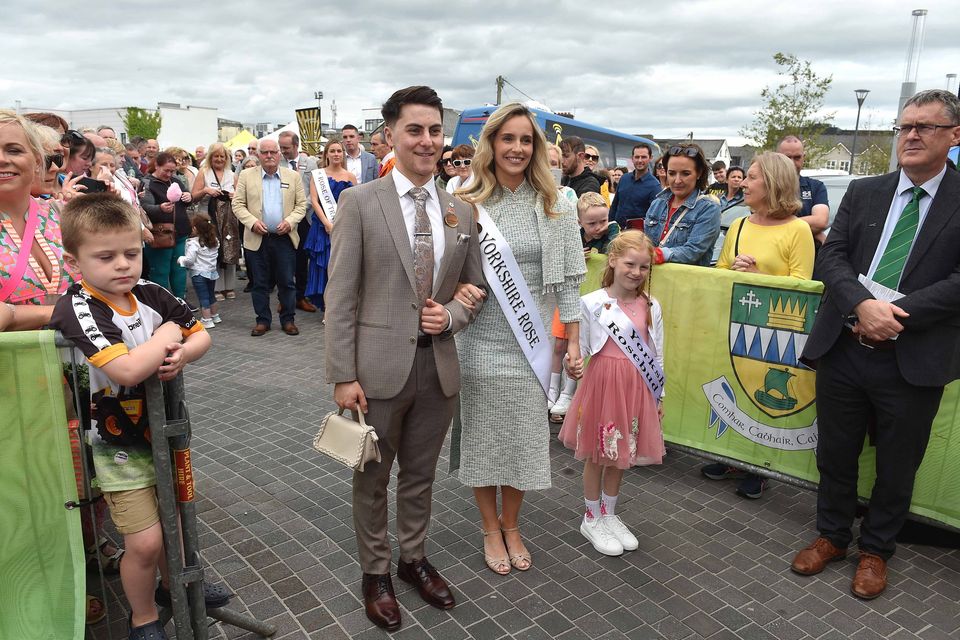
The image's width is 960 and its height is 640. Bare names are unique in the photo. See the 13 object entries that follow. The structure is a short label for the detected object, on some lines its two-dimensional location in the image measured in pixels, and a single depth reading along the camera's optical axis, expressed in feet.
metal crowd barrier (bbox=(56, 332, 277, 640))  7.46
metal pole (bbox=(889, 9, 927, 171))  29.58
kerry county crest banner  11.57
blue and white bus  58.39
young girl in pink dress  11.53
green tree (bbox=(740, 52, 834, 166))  69.15
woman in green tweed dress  10.24
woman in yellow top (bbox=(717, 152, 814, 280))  12.89
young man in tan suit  8.82
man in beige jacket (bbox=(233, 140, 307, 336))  25.41
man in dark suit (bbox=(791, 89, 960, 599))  9.81
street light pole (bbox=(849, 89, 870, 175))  80.02
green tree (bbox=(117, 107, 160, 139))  168.45
